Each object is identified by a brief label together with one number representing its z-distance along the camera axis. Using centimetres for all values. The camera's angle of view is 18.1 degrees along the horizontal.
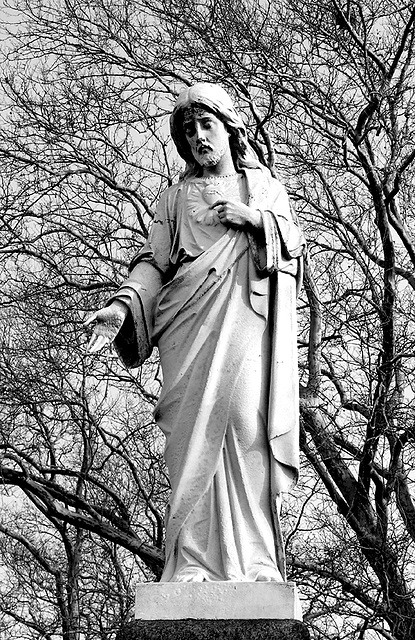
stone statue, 535
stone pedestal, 502
